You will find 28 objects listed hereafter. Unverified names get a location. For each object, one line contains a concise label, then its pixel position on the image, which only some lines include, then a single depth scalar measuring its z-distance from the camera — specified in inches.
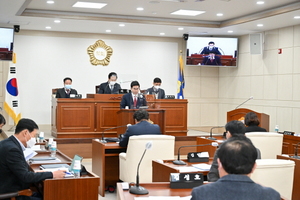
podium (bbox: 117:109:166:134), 309.9
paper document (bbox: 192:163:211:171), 163.2
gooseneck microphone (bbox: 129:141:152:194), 118.3
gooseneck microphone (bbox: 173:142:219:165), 171.4
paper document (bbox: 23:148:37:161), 159.5
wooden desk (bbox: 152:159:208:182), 163.4
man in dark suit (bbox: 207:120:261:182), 158.4
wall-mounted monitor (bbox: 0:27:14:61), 421.7
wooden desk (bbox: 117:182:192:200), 117.0
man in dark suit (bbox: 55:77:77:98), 372.5
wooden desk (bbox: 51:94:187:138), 358.9
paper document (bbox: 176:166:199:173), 158.9
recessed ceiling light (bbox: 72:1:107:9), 360.2
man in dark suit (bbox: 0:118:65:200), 139.2
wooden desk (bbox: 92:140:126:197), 233.3
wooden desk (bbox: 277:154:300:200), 195.3
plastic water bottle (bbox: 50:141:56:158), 193.2
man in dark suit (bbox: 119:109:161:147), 222.5
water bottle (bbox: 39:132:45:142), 233.7
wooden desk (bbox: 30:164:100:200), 139.2
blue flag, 458.2
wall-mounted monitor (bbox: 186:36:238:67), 483.8
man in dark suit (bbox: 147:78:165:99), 385.1
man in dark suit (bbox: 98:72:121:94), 383.9
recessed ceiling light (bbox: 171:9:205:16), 388.2
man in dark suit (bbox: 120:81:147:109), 323.3
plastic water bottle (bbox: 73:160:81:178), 144.9
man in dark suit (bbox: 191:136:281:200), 74.0
